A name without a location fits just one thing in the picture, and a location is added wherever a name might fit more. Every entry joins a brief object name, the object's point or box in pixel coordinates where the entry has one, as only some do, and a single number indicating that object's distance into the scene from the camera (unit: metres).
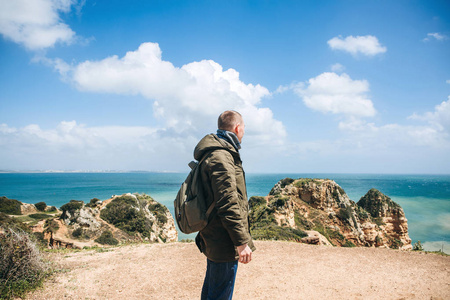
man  2.20
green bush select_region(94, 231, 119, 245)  15.35
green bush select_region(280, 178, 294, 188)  25.54
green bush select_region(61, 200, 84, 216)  16.86
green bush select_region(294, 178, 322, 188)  22.82
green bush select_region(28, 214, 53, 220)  25.32
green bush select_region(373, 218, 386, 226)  24.10
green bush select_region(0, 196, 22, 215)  24.40
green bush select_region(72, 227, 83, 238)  15.35
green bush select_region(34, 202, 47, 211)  29.92
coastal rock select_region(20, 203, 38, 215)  27.25
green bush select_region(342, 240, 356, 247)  19.22
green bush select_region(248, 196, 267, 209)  21.94
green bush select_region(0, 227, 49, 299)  4.85
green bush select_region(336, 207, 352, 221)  21.10
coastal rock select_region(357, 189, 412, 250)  23.17
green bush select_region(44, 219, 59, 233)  15.07
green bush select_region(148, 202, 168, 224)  23.21
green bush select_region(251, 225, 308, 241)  11.90
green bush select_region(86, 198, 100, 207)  21.94
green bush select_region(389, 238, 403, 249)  21.96
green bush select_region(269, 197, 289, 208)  19.00
